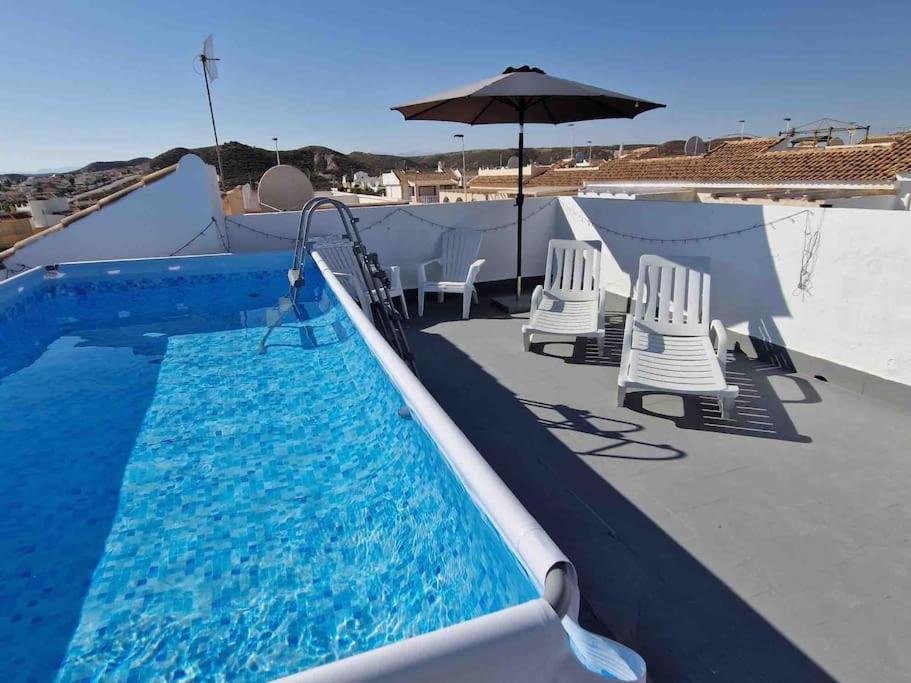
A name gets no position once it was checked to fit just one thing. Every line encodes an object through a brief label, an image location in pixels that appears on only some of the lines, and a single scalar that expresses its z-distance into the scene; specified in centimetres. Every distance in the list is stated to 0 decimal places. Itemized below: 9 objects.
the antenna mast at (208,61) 907
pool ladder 390
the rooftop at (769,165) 1080
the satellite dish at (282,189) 973
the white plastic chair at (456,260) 608
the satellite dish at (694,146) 1756
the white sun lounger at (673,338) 338
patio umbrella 447
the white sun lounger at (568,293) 464
